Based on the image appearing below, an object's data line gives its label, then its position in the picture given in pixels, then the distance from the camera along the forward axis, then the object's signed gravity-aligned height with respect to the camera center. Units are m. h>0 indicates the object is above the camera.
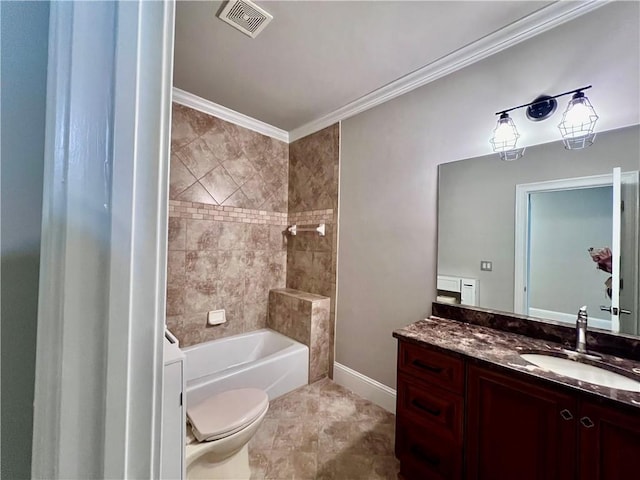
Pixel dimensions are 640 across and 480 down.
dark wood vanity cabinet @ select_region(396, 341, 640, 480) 0.90 -0.72
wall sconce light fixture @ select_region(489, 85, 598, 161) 1.31 +0.65
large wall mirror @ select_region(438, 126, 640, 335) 1.26 +0.08
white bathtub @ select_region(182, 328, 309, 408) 1.92 -1.04
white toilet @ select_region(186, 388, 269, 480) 1.23 -0.92
